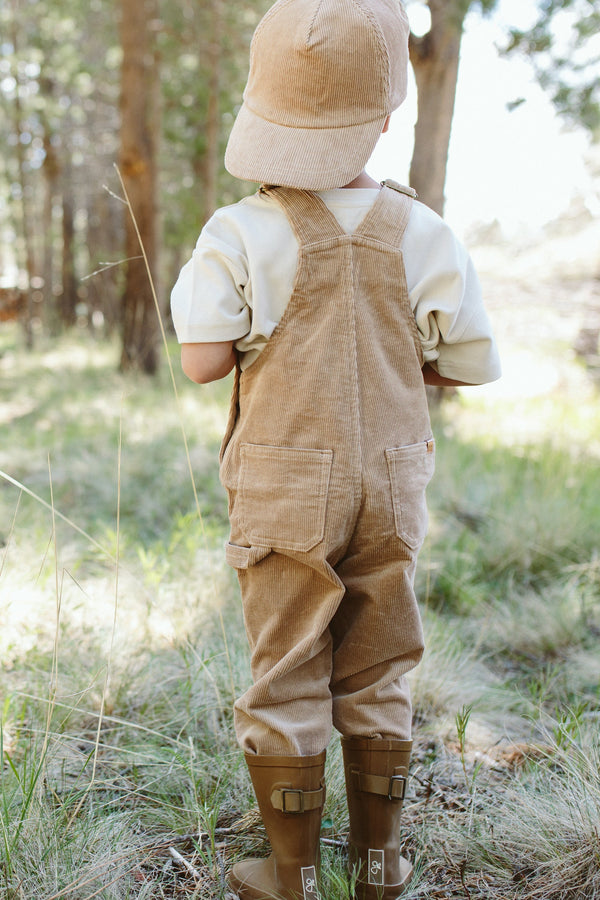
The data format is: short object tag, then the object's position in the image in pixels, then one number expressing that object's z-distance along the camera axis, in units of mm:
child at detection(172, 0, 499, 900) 1529
